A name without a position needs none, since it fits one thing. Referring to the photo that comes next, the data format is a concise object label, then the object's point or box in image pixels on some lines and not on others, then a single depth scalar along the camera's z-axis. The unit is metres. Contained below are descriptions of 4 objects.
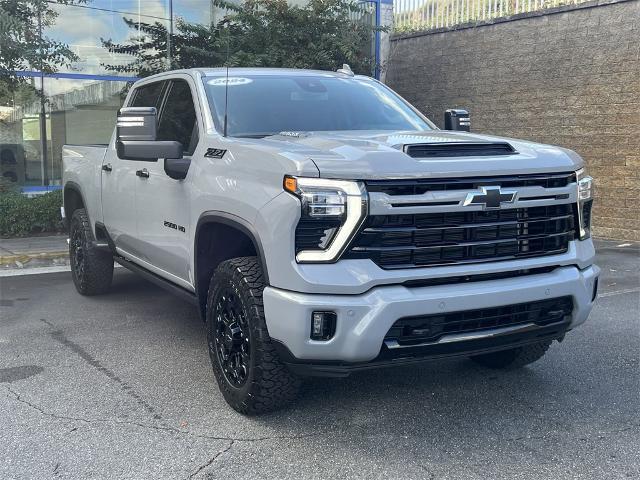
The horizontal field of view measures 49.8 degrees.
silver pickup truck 3.22
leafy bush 10.25
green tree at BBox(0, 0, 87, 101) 10.41
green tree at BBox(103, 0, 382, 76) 12.27
